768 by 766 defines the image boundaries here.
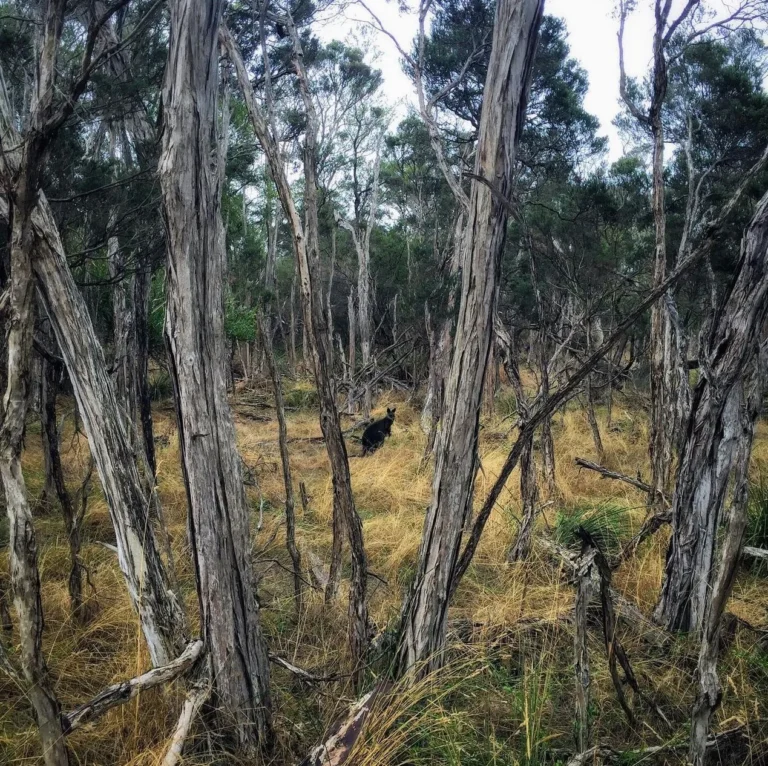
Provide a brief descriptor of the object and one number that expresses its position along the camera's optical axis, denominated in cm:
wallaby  1048
